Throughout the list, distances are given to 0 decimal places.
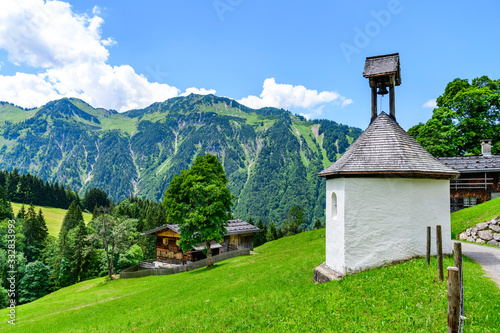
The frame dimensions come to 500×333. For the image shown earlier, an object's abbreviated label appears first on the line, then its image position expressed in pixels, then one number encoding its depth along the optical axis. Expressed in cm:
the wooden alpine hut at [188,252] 4262
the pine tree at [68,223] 5850
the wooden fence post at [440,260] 947
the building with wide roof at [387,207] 1201
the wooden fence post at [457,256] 662
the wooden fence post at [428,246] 1089
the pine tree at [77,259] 5506
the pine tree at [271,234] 9077
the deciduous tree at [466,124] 3919
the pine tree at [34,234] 6334
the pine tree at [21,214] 7136
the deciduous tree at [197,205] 2950
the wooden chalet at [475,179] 3294
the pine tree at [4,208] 7025
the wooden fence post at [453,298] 500
